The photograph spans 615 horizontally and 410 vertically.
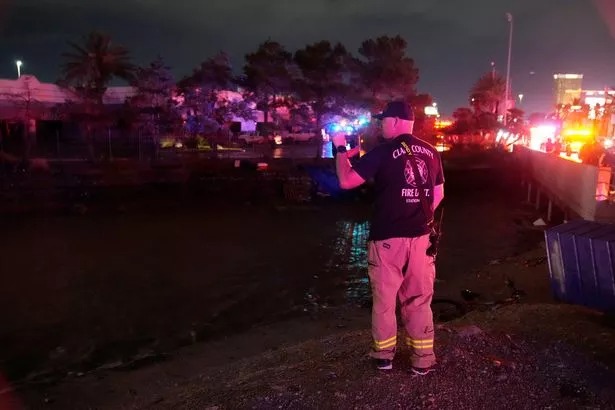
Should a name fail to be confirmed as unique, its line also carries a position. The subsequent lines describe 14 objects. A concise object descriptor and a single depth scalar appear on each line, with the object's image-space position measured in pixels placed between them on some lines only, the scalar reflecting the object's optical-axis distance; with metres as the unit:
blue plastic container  7.08
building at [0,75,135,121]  33.12
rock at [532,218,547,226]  20.45
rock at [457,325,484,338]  5.26
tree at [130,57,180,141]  36.22
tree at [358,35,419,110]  41.62
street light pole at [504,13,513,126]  45.21
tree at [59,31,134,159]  38.69
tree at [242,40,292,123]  37.78
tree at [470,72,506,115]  61.56
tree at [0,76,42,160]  28.98
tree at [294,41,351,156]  37.88
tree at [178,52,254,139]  36.97
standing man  4.24
